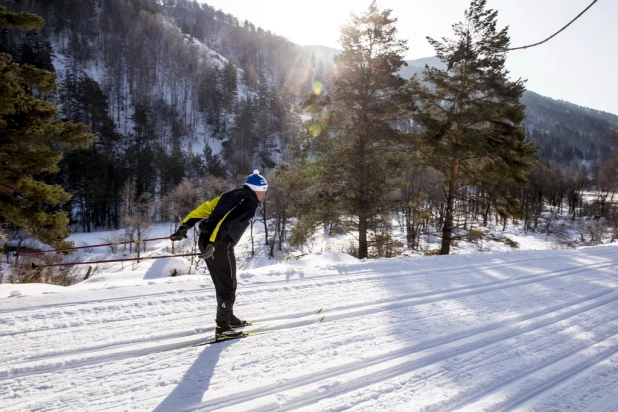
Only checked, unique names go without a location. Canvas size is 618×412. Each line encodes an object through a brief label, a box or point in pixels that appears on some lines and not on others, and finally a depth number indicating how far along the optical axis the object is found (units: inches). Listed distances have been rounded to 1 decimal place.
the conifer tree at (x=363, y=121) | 450.6
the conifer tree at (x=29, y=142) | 299.4
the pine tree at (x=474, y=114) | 452.8
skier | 140.9
